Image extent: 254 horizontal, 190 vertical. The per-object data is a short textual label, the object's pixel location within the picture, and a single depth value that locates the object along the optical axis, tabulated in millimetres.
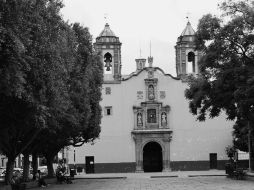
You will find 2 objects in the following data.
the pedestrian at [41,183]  34156
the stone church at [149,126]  60406
